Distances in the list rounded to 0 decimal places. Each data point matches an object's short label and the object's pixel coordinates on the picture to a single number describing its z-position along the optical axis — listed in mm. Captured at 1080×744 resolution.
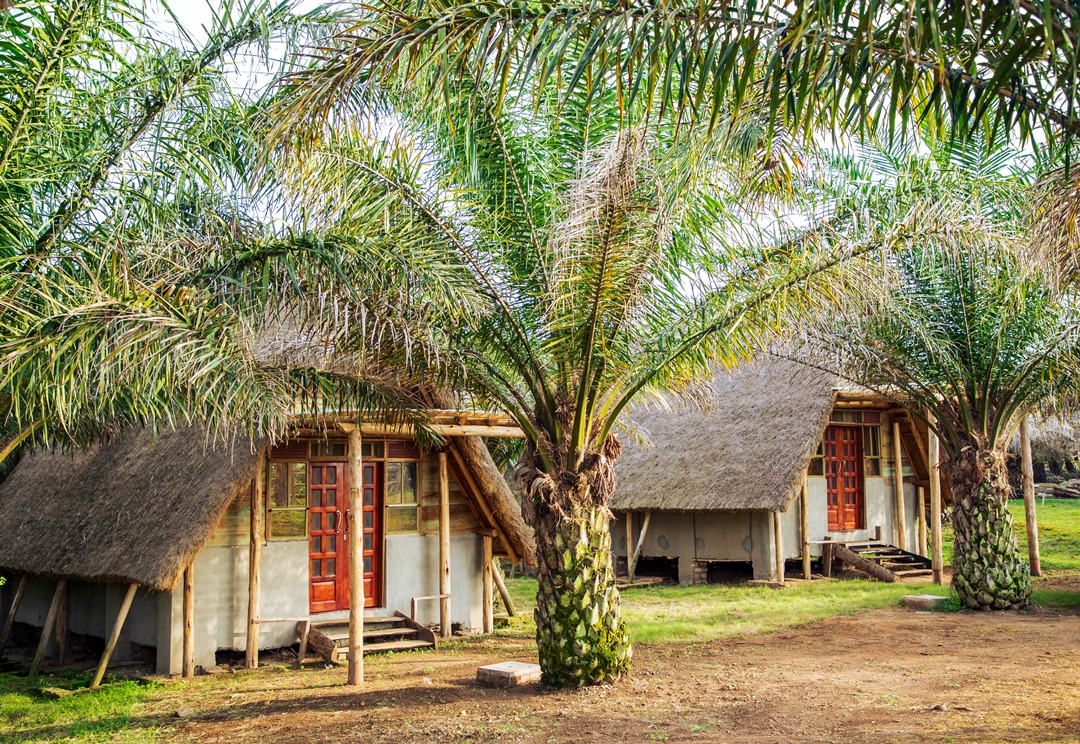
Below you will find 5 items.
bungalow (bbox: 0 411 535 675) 10766
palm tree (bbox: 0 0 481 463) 6328
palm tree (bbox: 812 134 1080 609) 10344
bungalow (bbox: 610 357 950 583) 17406
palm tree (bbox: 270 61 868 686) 7625
